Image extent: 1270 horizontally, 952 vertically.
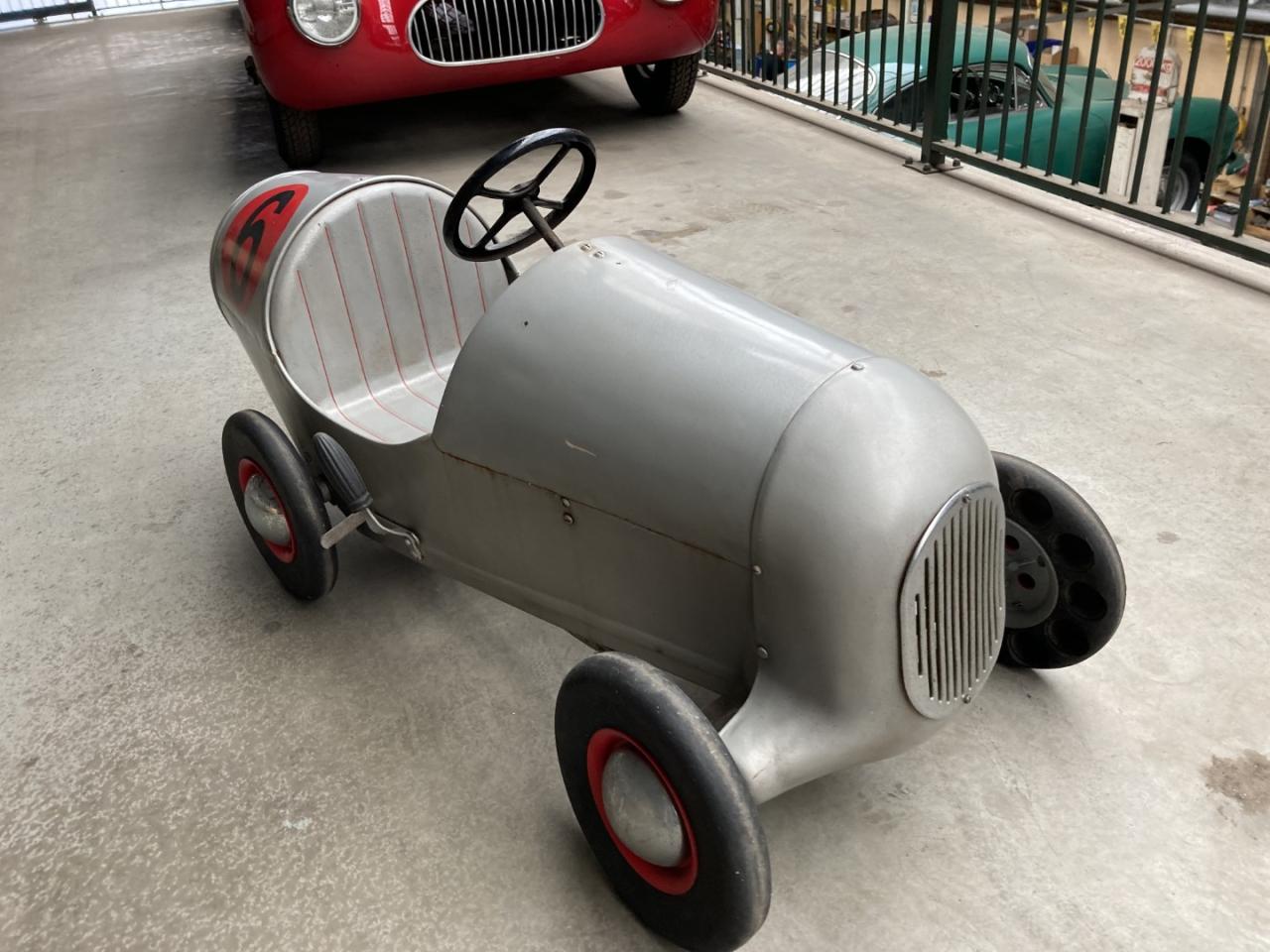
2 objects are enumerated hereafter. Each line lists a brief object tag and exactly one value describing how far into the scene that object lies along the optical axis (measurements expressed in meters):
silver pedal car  1.37
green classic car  5.18
